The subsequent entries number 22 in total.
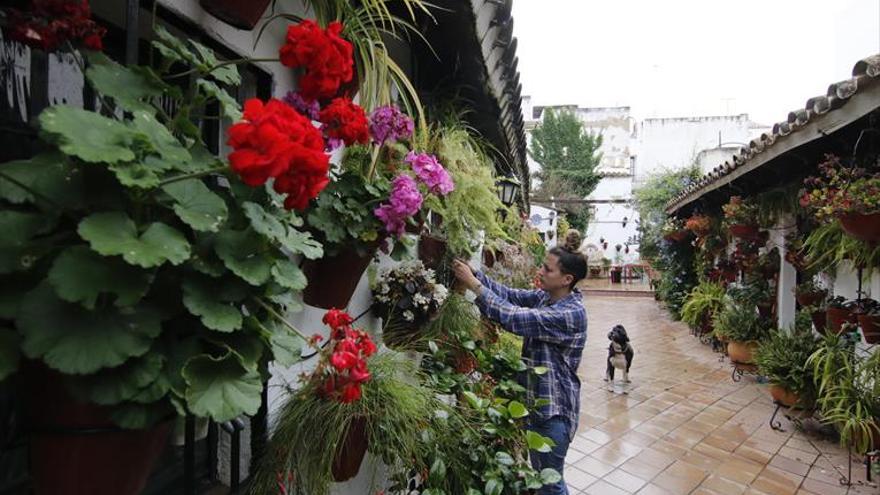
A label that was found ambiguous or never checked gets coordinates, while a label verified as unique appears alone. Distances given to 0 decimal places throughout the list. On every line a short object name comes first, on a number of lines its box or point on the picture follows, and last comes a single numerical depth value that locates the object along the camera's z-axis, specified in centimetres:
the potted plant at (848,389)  374
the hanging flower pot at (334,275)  157
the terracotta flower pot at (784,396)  482
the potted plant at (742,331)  649
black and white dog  586
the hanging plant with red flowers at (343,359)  97
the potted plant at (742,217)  660
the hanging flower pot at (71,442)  73
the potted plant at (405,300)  222
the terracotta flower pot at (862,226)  326
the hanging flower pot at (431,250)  254
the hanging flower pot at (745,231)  658
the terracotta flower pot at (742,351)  645
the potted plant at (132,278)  64
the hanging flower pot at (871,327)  373
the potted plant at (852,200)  327
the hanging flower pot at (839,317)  414
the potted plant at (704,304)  884
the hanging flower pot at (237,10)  122
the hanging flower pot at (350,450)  149
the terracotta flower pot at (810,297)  511
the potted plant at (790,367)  472
